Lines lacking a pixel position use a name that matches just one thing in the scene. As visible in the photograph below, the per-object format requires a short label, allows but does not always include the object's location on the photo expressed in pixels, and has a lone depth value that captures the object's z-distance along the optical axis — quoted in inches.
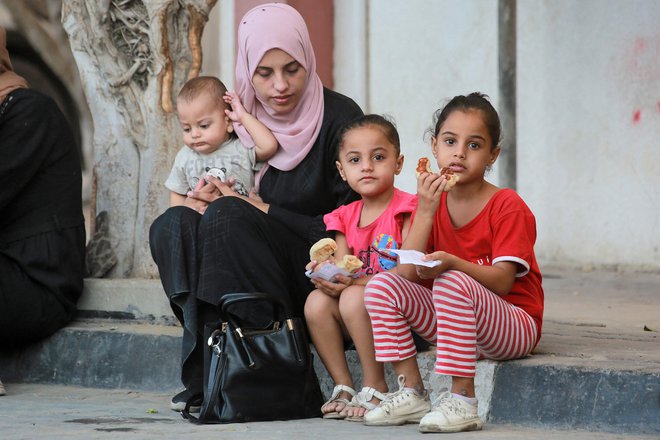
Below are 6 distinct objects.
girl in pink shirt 335.9
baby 379.6
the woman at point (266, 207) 350.3
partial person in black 412.2
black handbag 332.2
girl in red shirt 309.6
